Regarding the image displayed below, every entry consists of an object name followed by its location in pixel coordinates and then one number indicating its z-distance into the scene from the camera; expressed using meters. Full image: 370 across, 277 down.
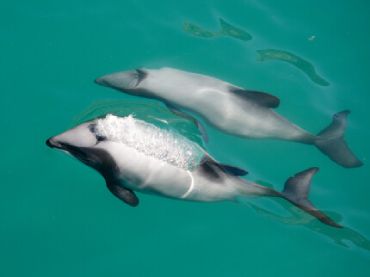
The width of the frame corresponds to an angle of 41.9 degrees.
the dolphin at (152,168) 6.36
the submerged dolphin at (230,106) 7.96
